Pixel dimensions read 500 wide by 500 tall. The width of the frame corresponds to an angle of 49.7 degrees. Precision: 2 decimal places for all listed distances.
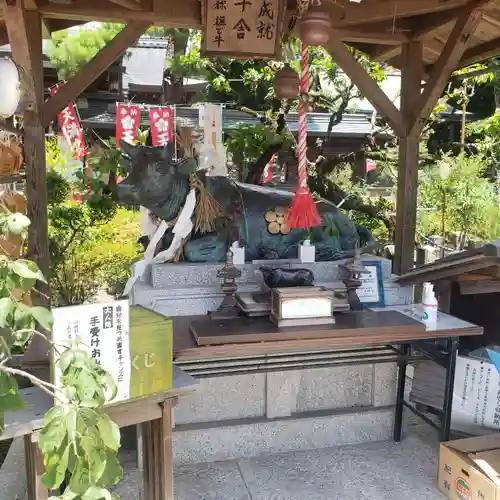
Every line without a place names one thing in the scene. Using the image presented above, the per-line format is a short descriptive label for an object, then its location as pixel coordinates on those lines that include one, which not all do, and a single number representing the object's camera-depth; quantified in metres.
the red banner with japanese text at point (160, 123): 8.39
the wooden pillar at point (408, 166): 4.89
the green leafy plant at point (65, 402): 1.47
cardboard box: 2.97
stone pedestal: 3.69
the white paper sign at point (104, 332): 2.18
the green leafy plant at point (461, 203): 8.86
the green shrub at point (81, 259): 7.00
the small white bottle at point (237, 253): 3.84
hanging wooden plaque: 4.09
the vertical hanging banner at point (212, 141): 4.44
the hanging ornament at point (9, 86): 2.68
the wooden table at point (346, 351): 3.10
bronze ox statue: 3.77
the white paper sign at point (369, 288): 3.99
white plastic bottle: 3.62
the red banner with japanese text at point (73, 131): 7.88
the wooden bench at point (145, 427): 2.23
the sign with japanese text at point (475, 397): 3.80
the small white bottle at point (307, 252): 4.04
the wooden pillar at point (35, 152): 4.05
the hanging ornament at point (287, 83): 3.63
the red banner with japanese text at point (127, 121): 8.56
